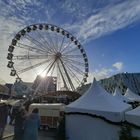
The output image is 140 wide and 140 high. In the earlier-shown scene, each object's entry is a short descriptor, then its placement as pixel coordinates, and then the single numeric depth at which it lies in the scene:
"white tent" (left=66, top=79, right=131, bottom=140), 5.83
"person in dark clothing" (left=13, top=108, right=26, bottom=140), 5.31
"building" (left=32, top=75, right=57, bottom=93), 19.33
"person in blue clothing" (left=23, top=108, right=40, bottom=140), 4.88
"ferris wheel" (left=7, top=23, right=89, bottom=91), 17.03
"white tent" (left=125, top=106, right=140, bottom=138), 5.12
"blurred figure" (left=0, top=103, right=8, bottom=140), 6.36
